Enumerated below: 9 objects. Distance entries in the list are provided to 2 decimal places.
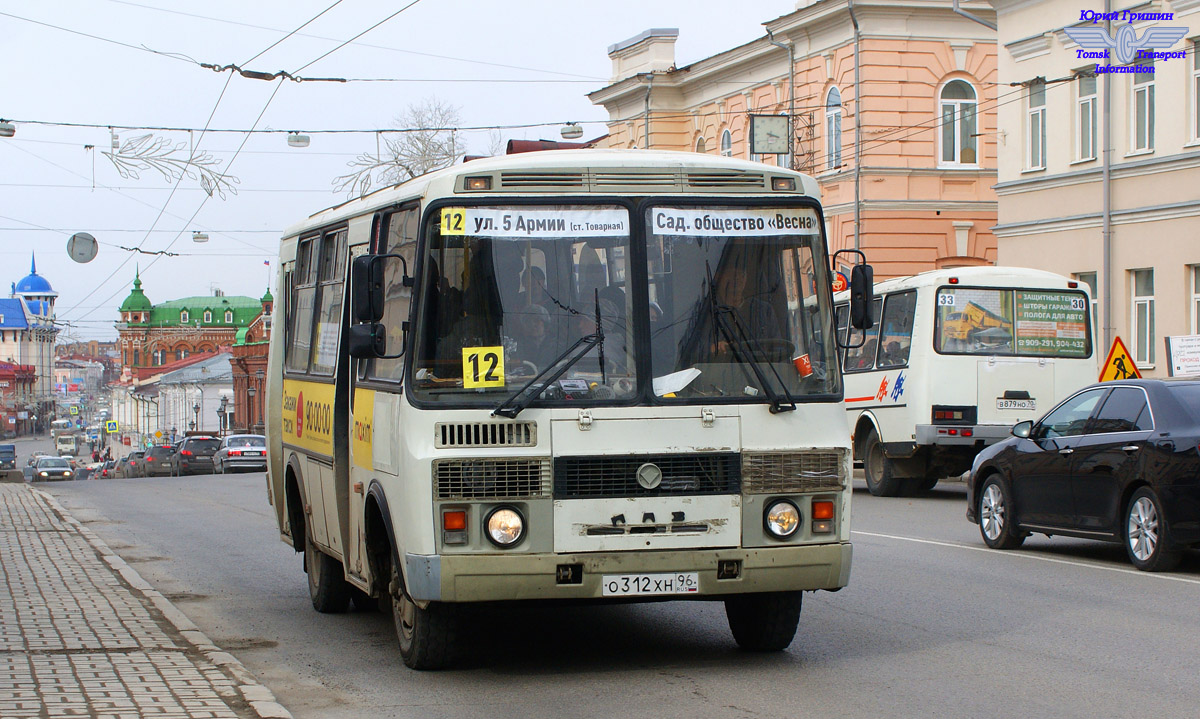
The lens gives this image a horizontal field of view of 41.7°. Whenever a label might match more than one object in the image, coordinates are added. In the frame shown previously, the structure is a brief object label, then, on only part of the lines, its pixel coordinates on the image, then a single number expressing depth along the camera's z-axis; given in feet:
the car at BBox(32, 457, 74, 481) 237.25
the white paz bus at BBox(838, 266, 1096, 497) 68.74
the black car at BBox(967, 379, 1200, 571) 39.45
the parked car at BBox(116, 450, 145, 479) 208.54
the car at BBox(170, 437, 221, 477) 171.42
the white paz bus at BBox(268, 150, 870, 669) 25.26
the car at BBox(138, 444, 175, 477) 181.37
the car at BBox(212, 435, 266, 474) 161.48
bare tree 141.08
